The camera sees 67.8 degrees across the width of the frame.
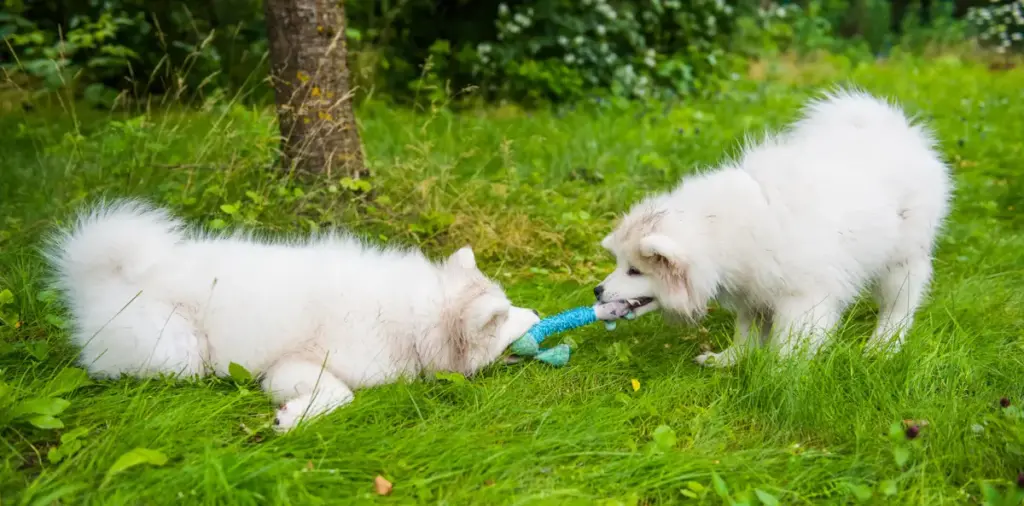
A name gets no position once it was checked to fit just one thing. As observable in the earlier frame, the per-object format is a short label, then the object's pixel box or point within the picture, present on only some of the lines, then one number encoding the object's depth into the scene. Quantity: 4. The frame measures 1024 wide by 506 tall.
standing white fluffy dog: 2.94
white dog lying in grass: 2.62
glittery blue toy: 2.96
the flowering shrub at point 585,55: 8.30
